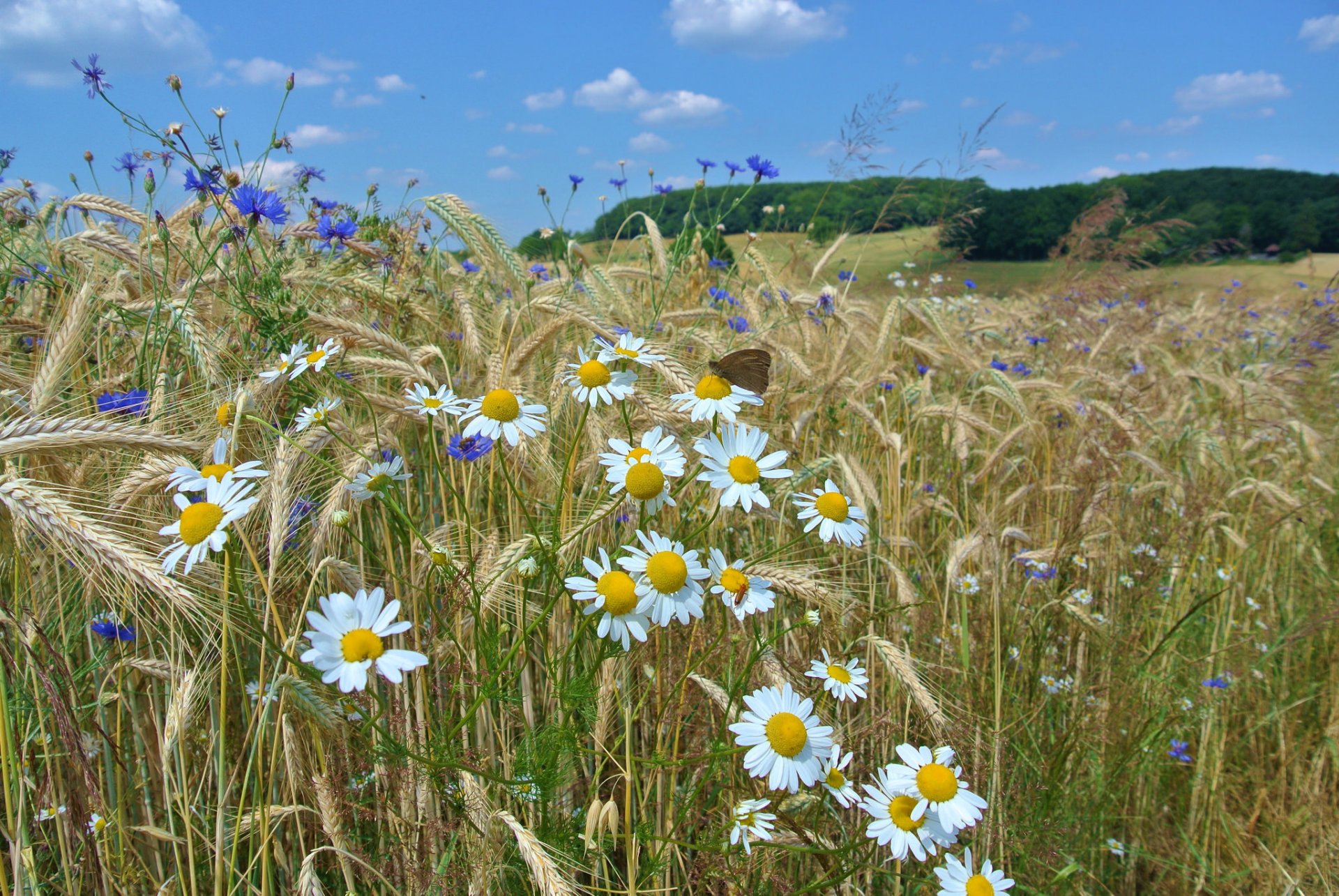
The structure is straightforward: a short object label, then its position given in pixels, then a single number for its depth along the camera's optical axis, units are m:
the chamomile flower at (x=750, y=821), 0.39
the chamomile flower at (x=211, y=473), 0.36
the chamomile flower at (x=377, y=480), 0.39
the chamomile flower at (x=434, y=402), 0.41
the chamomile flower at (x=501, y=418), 0.40
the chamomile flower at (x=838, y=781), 0.39
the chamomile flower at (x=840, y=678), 0.41
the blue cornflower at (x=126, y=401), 0.47
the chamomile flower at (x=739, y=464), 0.38
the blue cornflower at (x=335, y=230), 0.66
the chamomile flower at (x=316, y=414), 0.41
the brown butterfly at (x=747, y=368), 0.42
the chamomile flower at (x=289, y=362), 0.42
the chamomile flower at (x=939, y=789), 0.37
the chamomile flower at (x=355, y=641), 0.32
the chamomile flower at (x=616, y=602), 0.36
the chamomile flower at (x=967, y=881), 0.38
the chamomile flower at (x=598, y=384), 0.40
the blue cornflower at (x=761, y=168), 0.88
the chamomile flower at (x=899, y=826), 0.37
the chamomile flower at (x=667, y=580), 0.36
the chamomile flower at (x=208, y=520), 0.34
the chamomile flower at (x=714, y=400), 0.40
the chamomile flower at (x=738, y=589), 0.38
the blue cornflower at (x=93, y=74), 0.69
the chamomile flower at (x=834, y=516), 0.40
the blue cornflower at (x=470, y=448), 0.46
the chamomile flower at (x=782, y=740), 0.36
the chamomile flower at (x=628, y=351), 0.43
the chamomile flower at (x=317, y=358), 0.42
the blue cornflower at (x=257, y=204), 0.56
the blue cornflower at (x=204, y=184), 0.58
